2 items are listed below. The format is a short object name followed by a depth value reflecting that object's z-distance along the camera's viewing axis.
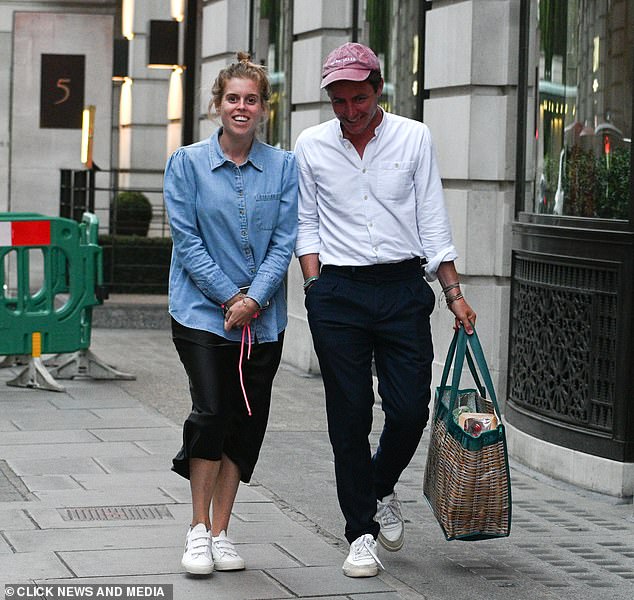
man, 11.25
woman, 11.03
